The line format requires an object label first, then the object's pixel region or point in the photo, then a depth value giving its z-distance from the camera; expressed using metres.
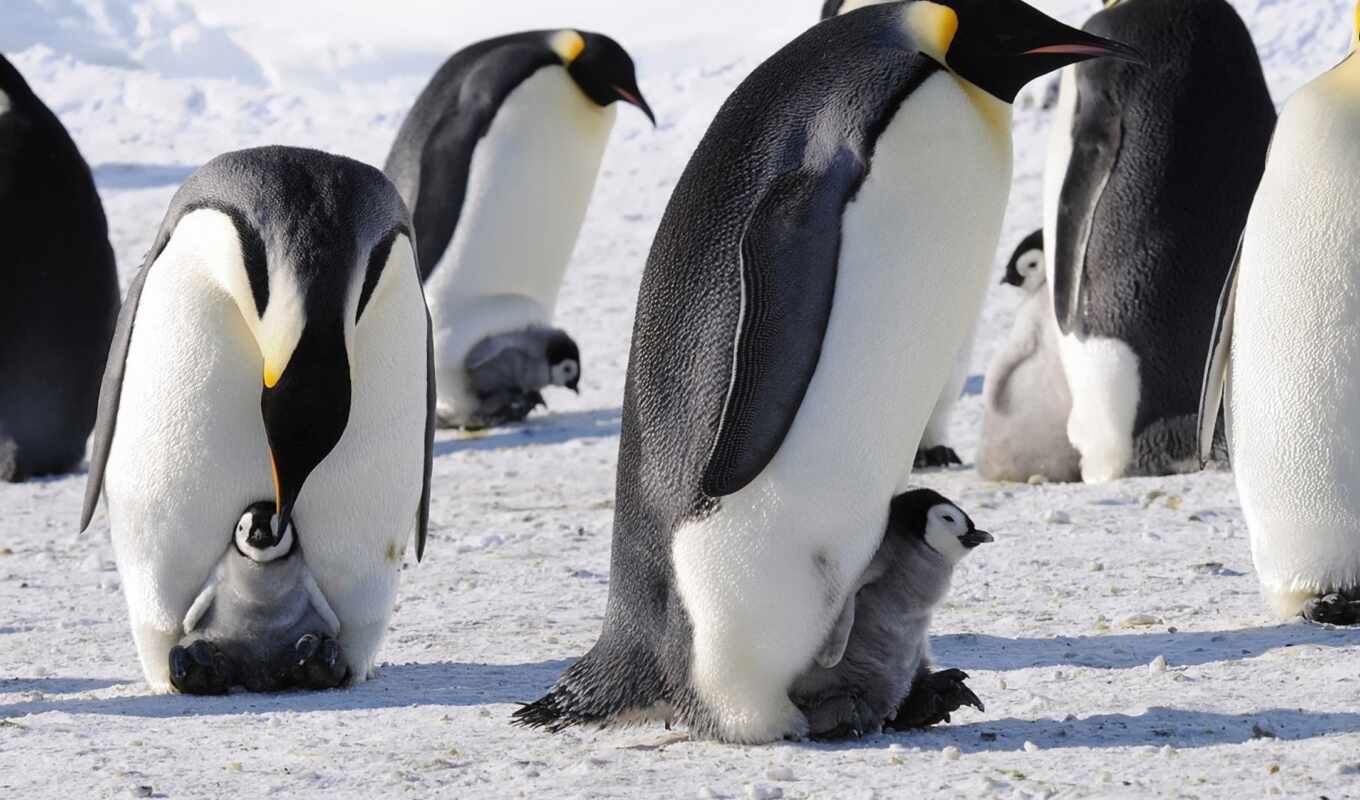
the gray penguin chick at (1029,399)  12.55
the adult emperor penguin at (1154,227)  12.08
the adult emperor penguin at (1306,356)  7.75
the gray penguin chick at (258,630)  7.26
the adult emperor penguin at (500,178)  16.59
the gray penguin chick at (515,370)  16.62
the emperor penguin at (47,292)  14.40
